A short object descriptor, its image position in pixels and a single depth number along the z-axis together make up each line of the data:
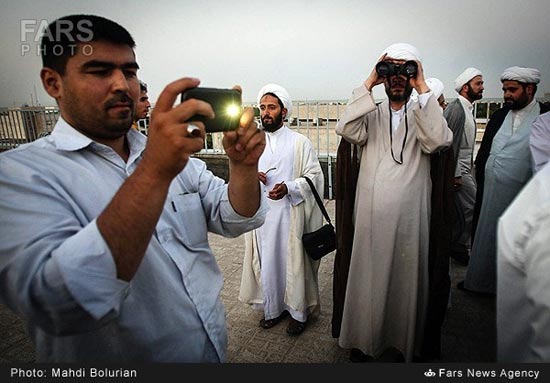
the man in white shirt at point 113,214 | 0.66
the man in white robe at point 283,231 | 2.43
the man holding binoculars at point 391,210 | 1.83
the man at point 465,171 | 3.40
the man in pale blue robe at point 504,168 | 2.59
